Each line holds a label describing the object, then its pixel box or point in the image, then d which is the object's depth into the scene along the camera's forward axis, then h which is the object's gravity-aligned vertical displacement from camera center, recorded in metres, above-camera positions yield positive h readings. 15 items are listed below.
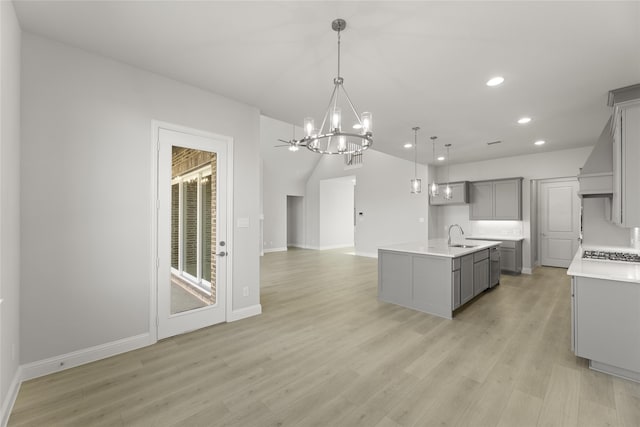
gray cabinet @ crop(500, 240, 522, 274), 6.36 -0.96
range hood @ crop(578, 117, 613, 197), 3.47 +0.56
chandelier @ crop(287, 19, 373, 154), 2.04 +0.64
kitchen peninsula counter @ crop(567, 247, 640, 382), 2.34 -0.91
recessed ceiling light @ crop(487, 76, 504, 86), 3.03 +1.47
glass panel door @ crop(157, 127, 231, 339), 3.09 -0.21
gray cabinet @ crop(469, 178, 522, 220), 6.53 +0.37
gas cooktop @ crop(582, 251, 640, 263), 3.17 -0.49
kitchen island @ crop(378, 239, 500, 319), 3.79 -0.90
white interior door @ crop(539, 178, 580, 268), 6.72 -0.16
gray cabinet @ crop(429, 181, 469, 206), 7.04 +0.54
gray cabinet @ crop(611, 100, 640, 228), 2.83 +0.52
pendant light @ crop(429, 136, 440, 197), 4.74 +0.51
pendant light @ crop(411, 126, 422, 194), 4.57 +1.42
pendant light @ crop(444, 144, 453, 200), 5.12 +0.39
